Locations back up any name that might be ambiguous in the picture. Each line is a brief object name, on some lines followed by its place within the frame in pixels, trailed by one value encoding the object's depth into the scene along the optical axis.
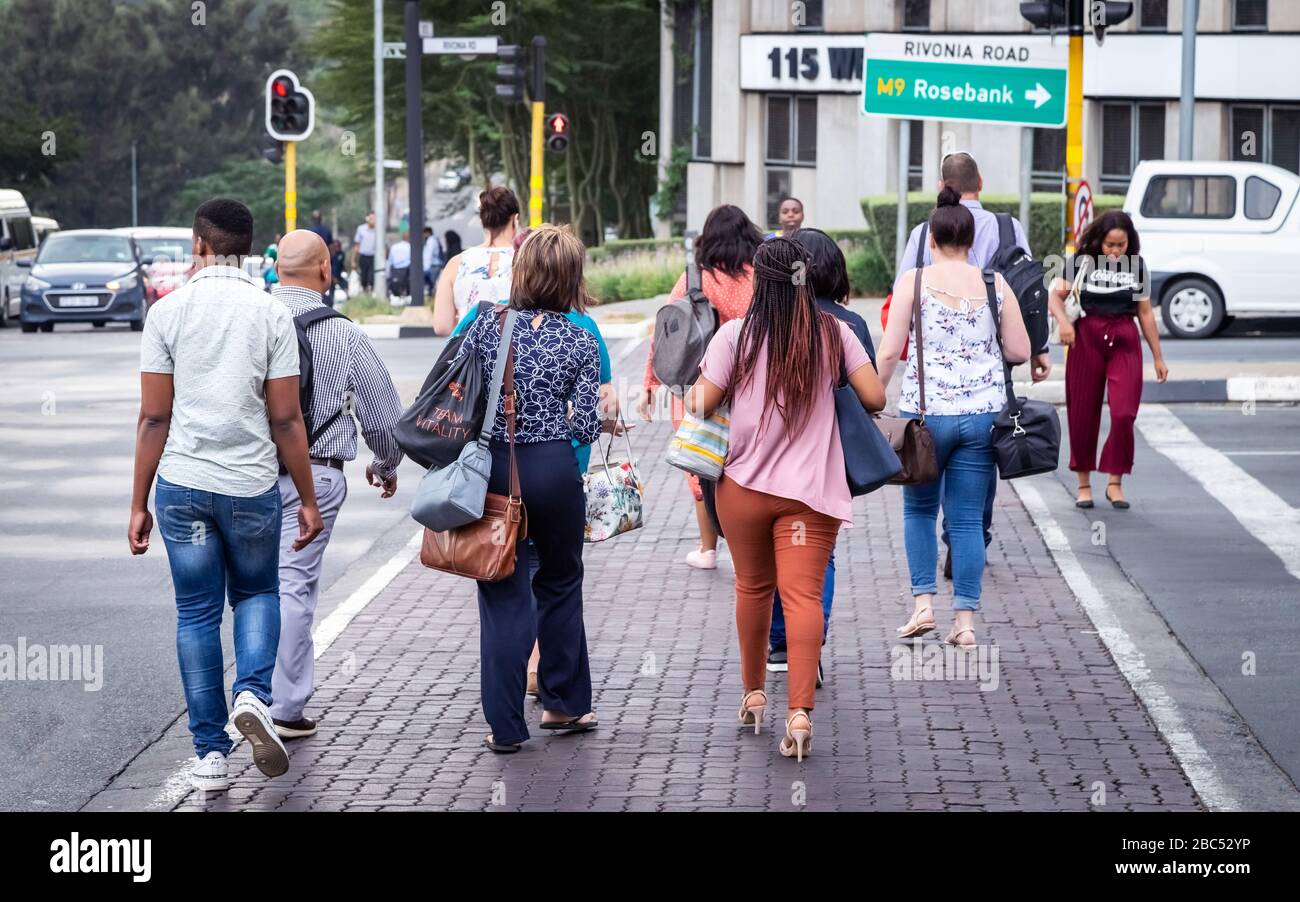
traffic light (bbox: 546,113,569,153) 30.23
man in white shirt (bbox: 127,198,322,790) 6.00
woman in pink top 6.55
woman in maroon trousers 11.71
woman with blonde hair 6.59
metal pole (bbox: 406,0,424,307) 30.00
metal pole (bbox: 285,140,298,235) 25.77
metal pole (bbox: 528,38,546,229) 27.42
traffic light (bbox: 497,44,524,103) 27.80
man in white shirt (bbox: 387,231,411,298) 38.47
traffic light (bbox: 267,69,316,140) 27.12
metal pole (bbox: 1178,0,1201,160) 27.34
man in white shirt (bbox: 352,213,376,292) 42.78
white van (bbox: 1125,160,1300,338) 23.94
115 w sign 39.12
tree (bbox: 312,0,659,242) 47.97
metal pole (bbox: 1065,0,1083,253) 17.53
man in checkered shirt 6.75
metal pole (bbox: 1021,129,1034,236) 20.81
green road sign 19.69
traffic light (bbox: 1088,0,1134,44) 18.25
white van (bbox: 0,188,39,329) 34.38
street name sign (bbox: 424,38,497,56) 27.95
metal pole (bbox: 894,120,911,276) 23.02
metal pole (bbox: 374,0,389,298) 38.03
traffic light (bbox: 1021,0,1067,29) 17.23
